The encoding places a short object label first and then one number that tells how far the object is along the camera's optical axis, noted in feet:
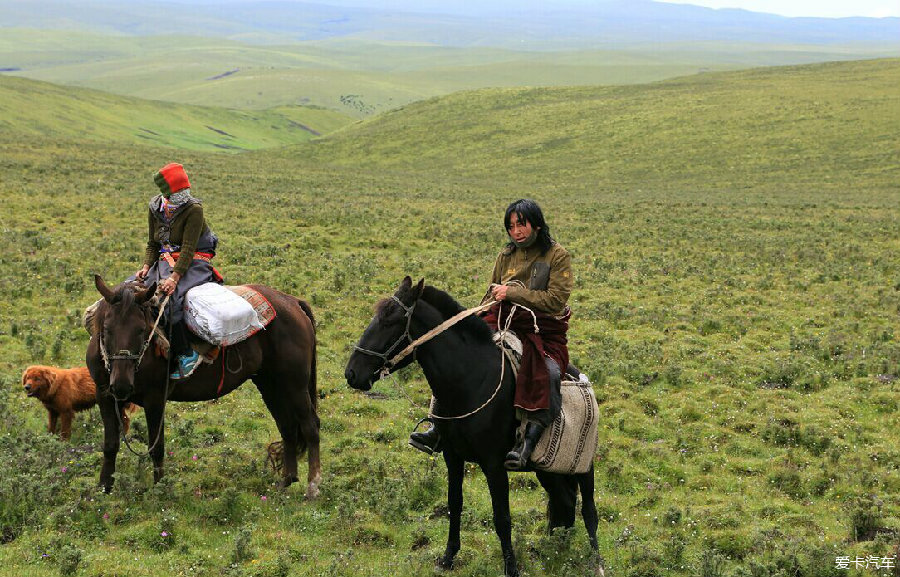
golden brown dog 33.45
